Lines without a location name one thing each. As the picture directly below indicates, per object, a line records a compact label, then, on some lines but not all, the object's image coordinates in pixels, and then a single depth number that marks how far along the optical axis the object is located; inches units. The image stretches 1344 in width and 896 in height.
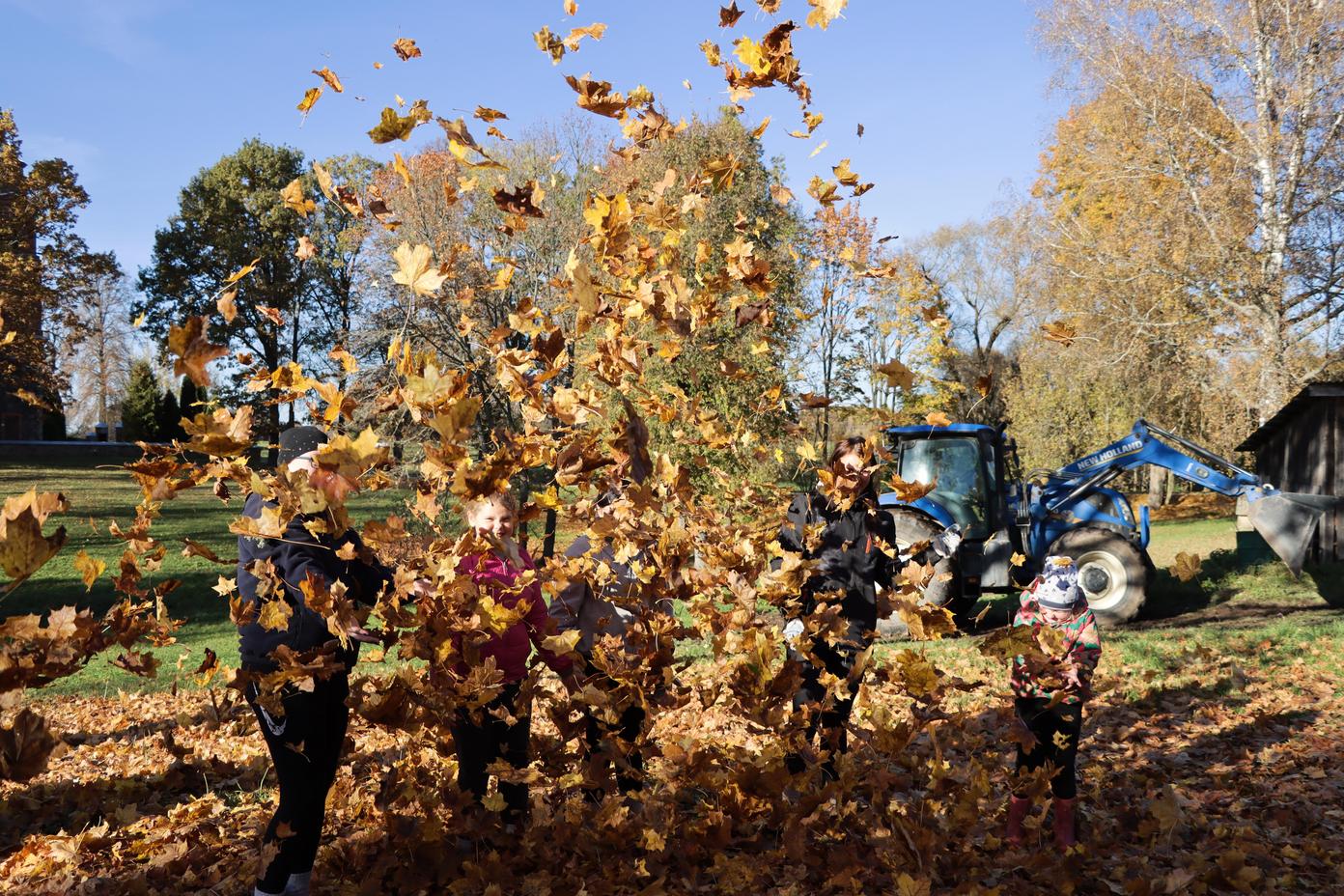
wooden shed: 537.6
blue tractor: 382.6
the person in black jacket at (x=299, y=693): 117.8
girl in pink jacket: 127.3
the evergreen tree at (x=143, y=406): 1425.9
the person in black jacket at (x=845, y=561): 170.7
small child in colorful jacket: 158.7
